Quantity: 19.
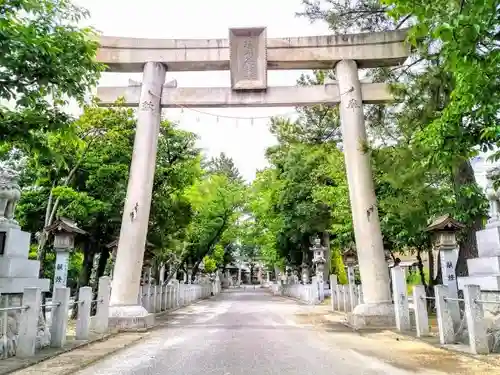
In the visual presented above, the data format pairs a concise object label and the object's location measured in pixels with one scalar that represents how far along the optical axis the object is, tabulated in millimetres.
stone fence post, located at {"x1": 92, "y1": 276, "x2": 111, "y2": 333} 10758
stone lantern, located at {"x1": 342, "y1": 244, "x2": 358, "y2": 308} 19456
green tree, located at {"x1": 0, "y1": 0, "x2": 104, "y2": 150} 5375
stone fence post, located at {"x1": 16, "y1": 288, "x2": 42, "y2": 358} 6996
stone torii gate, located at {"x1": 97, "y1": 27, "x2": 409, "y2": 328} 12773
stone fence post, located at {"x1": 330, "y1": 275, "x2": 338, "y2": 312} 19938
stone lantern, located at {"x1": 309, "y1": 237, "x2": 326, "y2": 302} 26891
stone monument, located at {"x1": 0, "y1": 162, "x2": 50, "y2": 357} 7133
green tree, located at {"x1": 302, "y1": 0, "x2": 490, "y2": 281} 5098
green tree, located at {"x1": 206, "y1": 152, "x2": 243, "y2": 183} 60438
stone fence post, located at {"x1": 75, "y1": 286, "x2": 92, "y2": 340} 9430
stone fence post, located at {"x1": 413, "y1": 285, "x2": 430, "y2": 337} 9766
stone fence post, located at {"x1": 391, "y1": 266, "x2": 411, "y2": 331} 10914
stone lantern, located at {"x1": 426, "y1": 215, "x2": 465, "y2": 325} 9977
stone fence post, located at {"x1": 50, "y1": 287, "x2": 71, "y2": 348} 8273
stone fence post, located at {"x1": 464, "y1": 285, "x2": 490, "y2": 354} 7230
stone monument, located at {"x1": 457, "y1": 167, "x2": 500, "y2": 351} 7562
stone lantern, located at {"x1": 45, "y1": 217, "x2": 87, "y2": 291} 10328
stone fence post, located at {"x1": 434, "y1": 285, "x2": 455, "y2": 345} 8516
